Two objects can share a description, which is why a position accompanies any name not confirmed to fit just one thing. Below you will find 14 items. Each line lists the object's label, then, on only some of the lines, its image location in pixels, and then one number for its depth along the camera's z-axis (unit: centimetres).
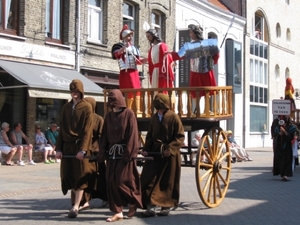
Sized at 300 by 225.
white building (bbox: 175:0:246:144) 2764
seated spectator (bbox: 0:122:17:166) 1755
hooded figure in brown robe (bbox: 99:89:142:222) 827
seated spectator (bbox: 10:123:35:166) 1786
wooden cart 934
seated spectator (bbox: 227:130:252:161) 2248
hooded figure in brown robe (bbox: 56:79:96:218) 856
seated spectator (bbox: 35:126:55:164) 1888
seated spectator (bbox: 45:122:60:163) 1927
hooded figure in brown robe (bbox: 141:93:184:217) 866
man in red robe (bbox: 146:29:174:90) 1012
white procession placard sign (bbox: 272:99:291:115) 1590
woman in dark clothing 1493
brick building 1812
